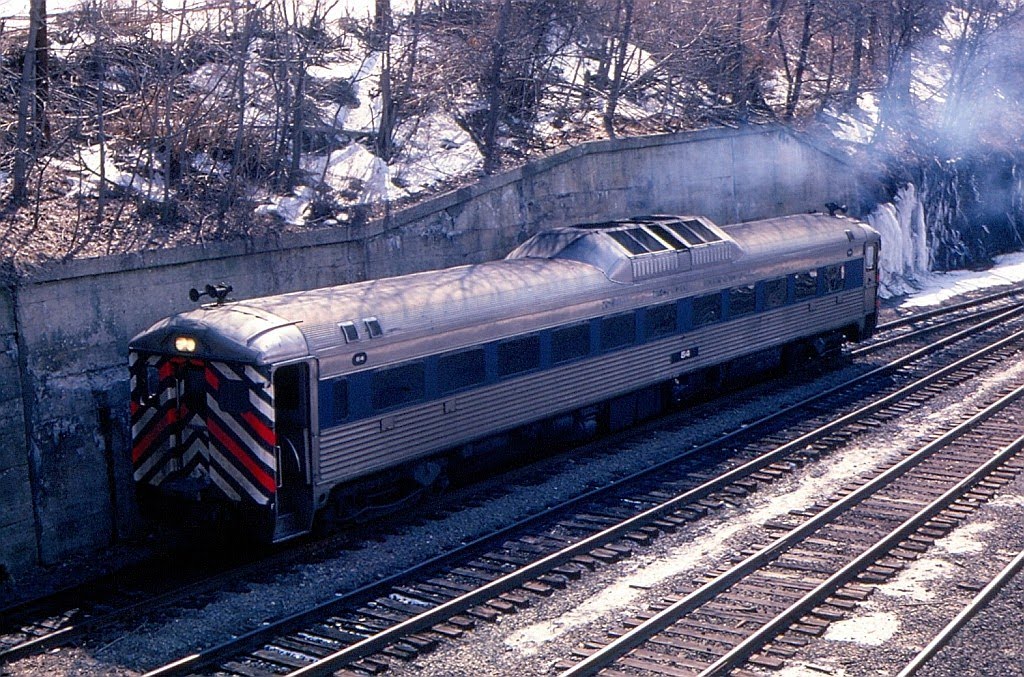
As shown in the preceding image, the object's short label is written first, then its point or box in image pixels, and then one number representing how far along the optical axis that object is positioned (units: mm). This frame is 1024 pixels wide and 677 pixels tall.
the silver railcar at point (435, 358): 11828
